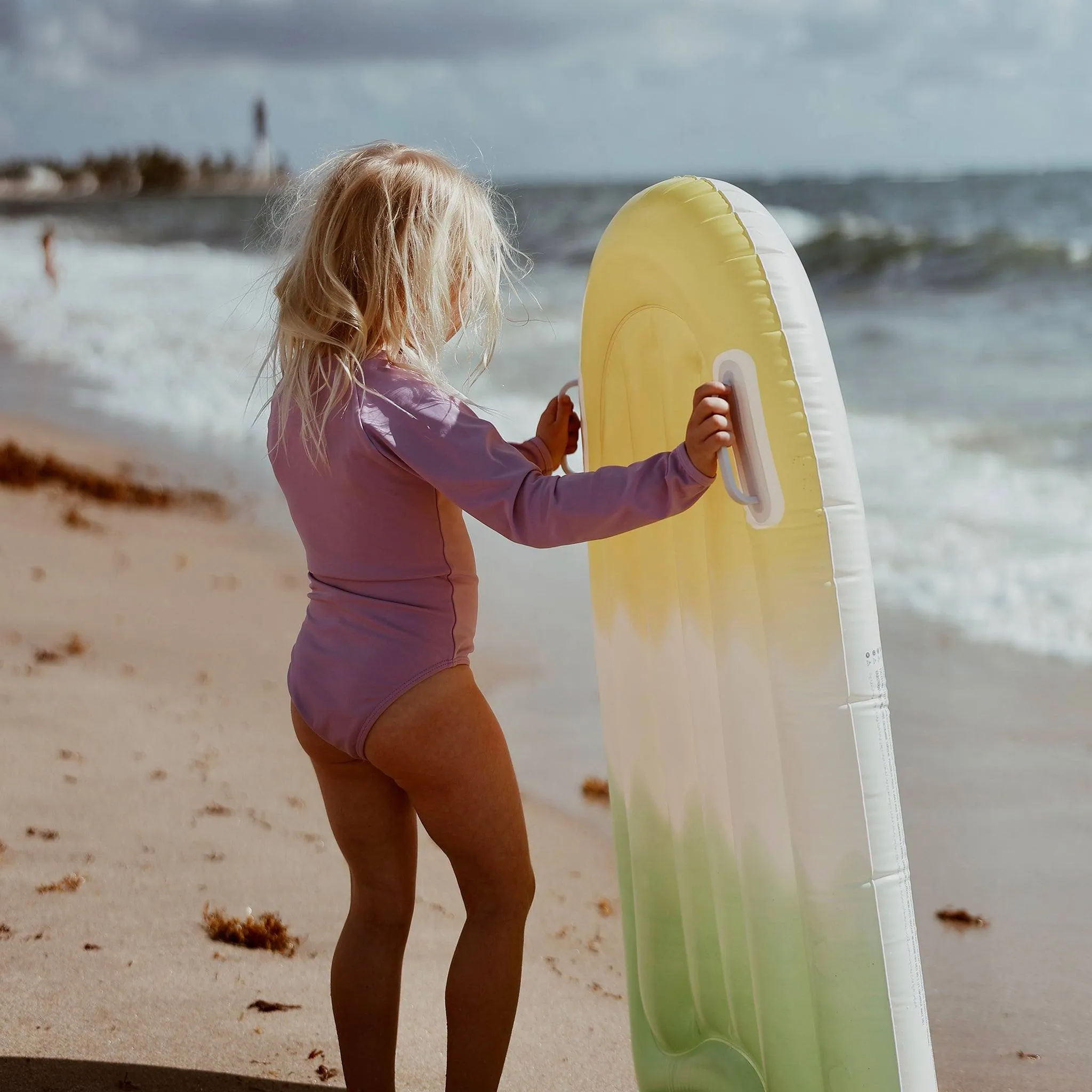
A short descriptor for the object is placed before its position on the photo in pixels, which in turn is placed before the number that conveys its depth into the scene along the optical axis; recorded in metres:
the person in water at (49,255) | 18.14
